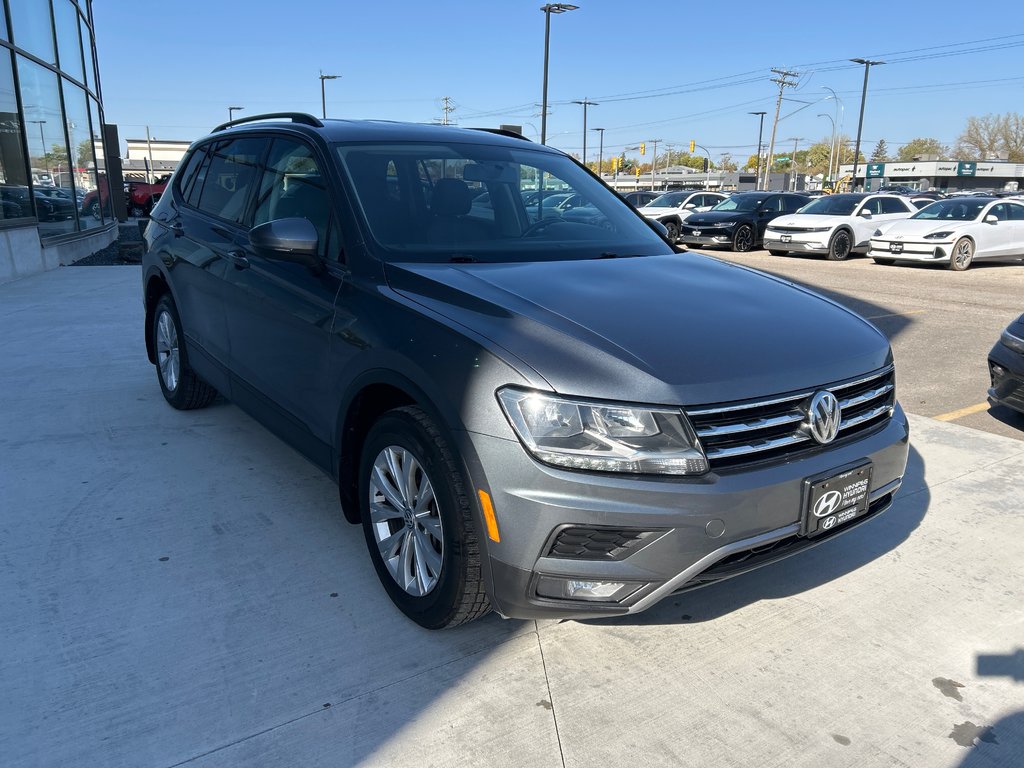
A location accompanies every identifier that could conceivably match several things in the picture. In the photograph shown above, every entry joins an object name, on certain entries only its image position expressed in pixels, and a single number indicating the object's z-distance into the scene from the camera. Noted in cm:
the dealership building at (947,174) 8912
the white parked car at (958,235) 1526
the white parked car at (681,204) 2252
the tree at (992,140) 10031
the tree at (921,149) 12619
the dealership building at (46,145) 1216
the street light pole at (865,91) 4438
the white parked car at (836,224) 1734
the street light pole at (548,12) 2794
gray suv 230
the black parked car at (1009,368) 500
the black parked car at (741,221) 1914
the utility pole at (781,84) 6084
